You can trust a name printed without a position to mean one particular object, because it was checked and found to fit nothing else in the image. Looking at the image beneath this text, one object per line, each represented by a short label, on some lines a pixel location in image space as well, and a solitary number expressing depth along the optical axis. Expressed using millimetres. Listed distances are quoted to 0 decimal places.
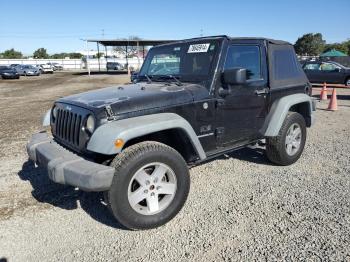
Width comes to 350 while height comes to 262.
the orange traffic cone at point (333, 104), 10551
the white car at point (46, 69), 50281
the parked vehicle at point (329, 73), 18141
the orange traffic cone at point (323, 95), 12977
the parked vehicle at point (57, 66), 63669
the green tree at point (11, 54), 95062
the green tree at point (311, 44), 72500
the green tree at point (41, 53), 102500
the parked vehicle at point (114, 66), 55562
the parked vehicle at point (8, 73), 34338
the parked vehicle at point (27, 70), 42219
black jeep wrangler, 3268
